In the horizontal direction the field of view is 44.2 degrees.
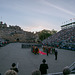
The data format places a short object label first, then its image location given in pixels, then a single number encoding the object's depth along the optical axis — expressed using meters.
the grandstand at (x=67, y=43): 27.86
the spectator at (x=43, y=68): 5.08
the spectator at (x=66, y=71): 2.95
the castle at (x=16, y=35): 91.89
